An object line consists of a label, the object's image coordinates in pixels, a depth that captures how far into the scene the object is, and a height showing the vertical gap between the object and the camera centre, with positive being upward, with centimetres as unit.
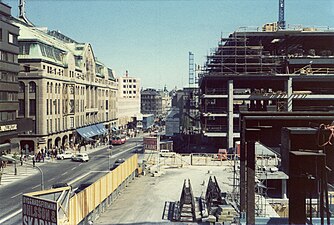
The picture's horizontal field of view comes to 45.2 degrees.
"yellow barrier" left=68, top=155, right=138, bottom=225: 2180 -592
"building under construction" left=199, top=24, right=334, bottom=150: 6116 +454
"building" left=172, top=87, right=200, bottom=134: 8711 -235
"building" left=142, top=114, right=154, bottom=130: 13650 -615
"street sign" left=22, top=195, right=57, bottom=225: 1781 -478
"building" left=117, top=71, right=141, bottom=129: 13350 +130
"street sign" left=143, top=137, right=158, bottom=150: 5536 -543
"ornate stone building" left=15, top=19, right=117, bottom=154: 6241 +251
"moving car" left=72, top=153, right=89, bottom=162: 5706 -758
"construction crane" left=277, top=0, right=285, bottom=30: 9919 +2374
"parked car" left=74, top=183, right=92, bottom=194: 2850 -596
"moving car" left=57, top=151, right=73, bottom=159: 5956 -763
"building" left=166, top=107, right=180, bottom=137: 9012 -489
